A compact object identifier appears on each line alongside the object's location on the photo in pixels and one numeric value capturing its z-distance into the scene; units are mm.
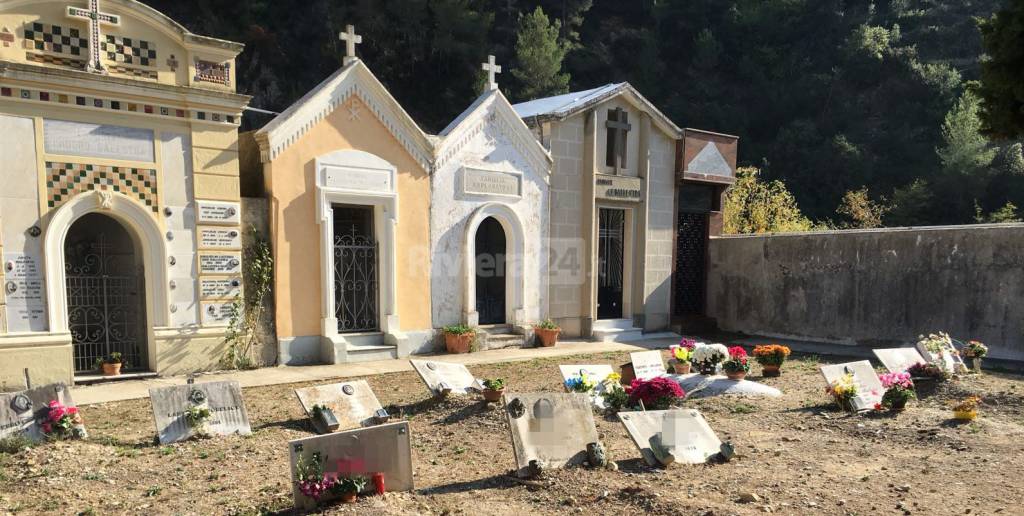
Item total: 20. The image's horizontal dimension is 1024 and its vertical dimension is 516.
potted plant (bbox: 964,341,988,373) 10273
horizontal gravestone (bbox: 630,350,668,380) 9154
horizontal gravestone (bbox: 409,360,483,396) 8293
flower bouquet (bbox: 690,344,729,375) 9617
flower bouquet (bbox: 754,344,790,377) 10414
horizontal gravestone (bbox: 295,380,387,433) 7051
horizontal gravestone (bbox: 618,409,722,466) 5938
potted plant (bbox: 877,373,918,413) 7863
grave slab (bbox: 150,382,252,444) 6660
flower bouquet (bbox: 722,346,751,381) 9203
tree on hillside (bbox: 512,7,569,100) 40625
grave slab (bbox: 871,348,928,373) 9576
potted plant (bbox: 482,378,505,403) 7957
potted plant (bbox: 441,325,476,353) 12721
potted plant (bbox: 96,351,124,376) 9883
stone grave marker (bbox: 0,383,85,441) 6340
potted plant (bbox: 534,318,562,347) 13961
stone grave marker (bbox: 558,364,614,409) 8302
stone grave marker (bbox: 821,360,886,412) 8094
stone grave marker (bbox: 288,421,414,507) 4859
